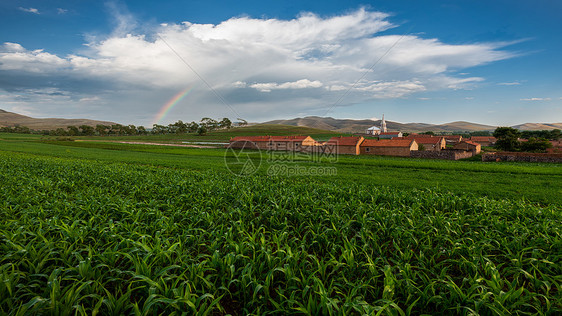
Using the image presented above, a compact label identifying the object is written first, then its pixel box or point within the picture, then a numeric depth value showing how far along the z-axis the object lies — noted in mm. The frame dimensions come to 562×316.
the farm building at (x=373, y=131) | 147825
